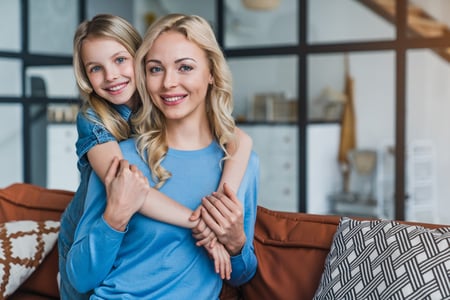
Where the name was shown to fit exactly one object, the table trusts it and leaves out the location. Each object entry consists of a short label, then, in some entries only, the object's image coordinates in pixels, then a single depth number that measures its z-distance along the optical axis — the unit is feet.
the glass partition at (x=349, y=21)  14.02
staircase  13.42
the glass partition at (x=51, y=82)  17.22
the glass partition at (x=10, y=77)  16.57
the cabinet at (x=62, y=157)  17.69
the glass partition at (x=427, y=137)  13.56
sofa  5.23
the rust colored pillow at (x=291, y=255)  5.81
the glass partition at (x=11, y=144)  16.69
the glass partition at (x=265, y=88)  15.29
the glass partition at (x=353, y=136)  14.14
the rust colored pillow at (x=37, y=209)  7.27
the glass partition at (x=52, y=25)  17.31
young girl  5.23
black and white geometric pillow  4.48
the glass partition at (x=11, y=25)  16.51
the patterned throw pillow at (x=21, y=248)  6.82
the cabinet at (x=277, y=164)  15.42
